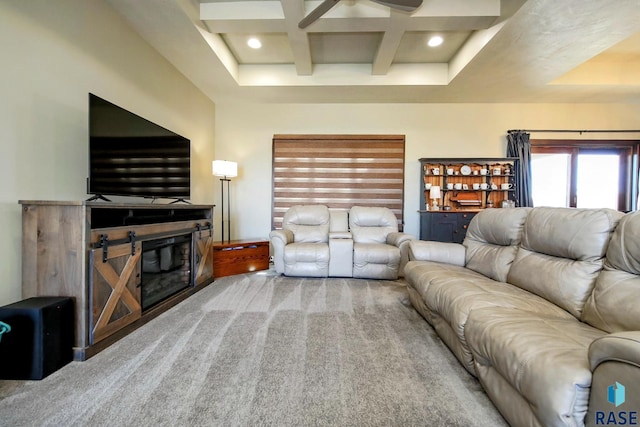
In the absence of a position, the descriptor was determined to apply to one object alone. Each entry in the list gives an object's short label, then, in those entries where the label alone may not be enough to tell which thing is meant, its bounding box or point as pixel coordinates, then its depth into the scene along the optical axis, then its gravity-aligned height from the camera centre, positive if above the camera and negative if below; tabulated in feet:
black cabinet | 13.64 -0.79
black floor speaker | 4.55 -2.35
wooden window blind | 15.06 +2.46
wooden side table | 11.38 -2.19
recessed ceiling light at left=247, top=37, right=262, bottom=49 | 10.53 +6.74
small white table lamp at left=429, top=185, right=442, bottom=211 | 14.23 +0.74
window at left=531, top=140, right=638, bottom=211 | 14.55 +2.29
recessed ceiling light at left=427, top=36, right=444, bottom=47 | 10.32 +6.72
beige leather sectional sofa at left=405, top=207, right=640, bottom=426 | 2.67 -1.66
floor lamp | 12.56 +1.91
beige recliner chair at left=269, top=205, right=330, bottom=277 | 11.19 -2.00
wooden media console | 5.23 -1.19
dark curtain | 14.24 +2.42
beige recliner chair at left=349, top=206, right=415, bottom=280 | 11.07 -1.79
